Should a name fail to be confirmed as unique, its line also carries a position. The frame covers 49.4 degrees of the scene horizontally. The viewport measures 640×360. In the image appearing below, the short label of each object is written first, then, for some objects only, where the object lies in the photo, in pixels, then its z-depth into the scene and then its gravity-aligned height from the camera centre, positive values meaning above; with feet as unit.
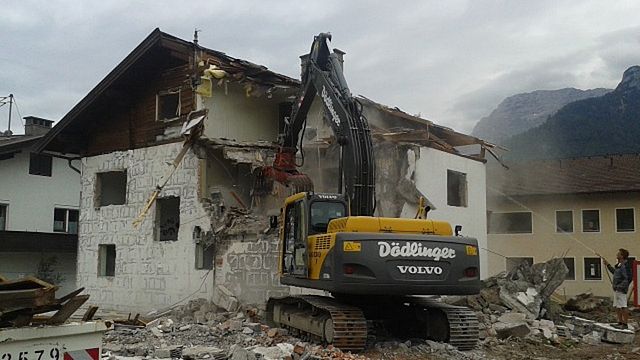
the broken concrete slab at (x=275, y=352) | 29.50 -4.63
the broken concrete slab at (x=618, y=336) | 44.14 -5.57
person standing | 49.34 -2.84
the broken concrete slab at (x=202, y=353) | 29.40 -4.66
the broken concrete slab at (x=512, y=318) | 45.98 -4.75
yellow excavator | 31.86 -0.65
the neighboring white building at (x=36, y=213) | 85.56 +3.93
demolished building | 57.26 +6.67
